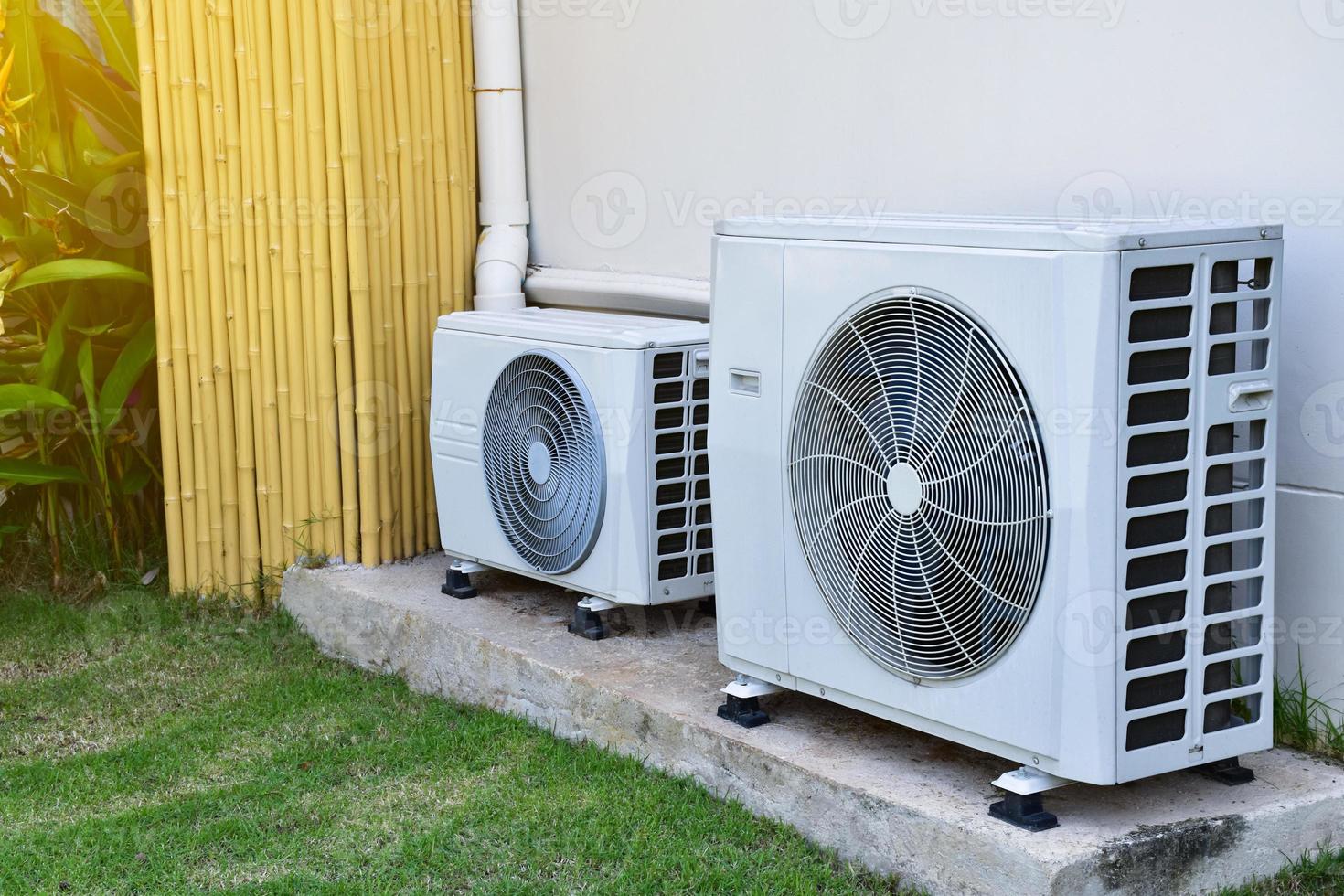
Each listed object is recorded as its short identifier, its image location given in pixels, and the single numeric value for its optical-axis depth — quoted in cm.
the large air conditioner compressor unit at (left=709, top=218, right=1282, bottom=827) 223
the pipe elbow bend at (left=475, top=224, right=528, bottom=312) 428
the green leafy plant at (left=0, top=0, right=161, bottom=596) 438
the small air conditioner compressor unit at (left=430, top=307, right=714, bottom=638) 338
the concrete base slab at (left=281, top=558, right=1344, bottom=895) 236
